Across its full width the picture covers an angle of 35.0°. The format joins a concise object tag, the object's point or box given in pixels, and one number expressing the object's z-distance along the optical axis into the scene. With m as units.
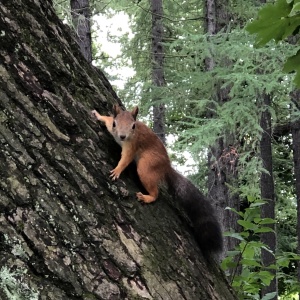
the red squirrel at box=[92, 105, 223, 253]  2.19
